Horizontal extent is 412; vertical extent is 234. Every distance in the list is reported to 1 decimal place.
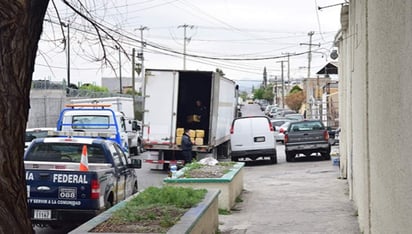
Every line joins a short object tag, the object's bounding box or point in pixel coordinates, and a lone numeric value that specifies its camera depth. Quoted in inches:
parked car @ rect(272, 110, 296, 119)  2647.6
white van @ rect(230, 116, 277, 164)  1053.2
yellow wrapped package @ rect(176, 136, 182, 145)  904.8
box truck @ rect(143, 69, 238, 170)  888.3
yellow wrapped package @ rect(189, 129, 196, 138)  932.6
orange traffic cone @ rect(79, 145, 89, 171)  435.7
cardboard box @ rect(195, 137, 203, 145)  933.8
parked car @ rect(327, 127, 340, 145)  1318.9
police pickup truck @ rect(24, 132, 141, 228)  422.9
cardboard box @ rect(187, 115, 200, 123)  995.3
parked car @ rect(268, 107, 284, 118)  2953.0
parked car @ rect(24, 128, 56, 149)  917.8
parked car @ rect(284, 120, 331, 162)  1095.0
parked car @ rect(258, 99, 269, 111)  4434.1
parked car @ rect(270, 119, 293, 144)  1677.2
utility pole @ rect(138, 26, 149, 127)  879.7
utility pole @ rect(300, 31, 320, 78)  3436.5
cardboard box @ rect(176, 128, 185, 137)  912.3
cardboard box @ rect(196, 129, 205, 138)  940.0
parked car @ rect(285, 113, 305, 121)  1995.7
